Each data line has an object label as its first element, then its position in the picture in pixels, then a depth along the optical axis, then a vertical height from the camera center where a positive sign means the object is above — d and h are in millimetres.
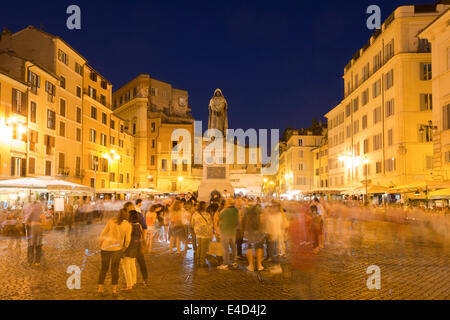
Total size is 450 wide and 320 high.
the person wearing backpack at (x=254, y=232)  9633 -1201
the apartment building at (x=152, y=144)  60750 +6245
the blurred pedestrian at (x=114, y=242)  7148 -1077
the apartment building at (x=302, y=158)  76812 +4980
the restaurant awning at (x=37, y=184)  18020 +3
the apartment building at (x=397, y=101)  35750 +8033
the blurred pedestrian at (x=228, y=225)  9539 -1011
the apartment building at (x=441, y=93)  27406 +6470
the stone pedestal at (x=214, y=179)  25734 +302
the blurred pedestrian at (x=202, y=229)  9656 -1122
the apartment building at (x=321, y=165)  64125 +3150
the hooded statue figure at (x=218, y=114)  28844 +5194
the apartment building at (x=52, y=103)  30828 +7362
